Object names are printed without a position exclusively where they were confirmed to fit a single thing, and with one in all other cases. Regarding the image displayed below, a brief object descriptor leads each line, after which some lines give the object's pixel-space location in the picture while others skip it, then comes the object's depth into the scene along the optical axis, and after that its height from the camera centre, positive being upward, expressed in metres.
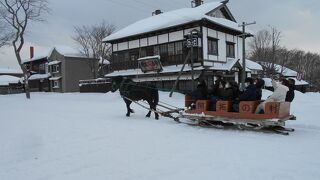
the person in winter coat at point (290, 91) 11.39 -0.38
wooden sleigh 9.91 -1.11
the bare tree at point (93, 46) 53.56 +5.54
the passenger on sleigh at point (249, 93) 10.66 -0.40
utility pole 31.44 +4.04
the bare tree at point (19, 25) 37.69 +6.28
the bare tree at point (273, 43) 51.55 +5.63
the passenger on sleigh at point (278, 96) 10.34 -0.49
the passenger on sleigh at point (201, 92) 12.21 -0.40
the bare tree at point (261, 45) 60.50 +5.98
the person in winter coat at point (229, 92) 11.31 -0.39
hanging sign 33.84 +1.70
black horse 15.12 -0.47
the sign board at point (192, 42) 28.69 +3.27
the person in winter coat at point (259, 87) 10.77 -0.22
